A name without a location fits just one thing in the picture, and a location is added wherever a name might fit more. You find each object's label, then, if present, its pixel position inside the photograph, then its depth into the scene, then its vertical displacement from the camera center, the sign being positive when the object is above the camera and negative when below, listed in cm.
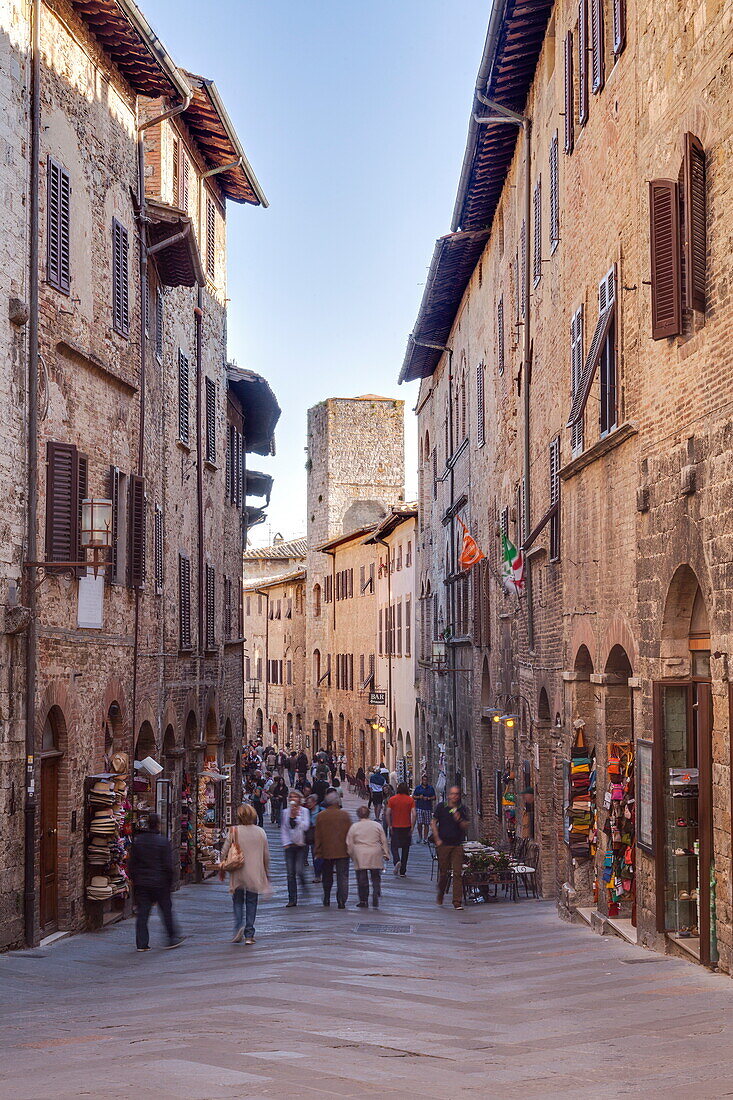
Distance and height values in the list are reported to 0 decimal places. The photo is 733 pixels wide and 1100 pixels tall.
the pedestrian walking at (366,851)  1642 -223
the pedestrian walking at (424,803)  2875 -291
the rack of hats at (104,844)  1609 -211
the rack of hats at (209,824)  2378 -282
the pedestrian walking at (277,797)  3291 -316
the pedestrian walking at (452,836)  1681 -214
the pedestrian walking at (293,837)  1722 -216
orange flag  2508 +218
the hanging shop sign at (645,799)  1148 -116
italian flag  2023 +162
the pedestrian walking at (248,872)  1368 -207
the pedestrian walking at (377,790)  3058 -279
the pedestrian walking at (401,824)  2150 -254
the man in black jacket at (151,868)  1347 -199
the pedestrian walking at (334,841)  1672 -216
